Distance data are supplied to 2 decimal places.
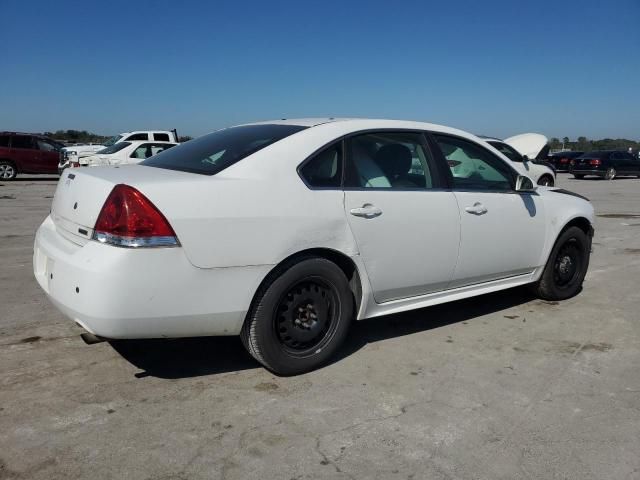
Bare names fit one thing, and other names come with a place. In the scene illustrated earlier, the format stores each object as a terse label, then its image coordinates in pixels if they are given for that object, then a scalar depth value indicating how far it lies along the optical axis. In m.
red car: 19.77
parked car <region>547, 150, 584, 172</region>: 31.33
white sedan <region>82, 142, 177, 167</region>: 17.23
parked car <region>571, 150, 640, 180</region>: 25.82
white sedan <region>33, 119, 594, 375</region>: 2.96
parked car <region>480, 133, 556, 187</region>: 11.66
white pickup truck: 18.56
